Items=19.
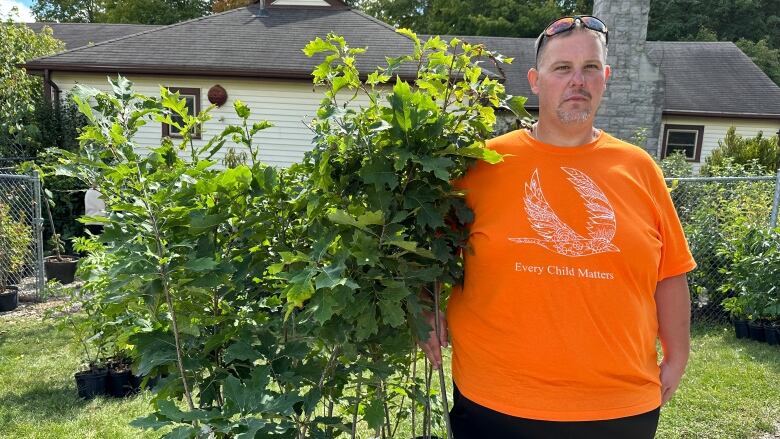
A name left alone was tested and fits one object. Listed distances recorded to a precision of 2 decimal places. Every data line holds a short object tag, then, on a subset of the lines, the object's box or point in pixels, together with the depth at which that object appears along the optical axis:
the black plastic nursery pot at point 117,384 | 4.62
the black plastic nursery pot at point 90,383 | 4.56
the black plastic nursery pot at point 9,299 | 7.06
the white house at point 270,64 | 11.09
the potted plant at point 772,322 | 6.06
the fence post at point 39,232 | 7.36
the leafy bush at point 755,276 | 6.22
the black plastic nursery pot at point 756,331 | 6.32
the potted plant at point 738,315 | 6.43
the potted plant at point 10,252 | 7.12
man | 1.84
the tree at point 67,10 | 41.19
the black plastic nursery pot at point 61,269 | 8.46
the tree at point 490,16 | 29.80
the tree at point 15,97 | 10.57
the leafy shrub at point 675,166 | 9.93
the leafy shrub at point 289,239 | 1.65
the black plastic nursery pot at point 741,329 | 6.45
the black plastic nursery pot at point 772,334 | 6.17
